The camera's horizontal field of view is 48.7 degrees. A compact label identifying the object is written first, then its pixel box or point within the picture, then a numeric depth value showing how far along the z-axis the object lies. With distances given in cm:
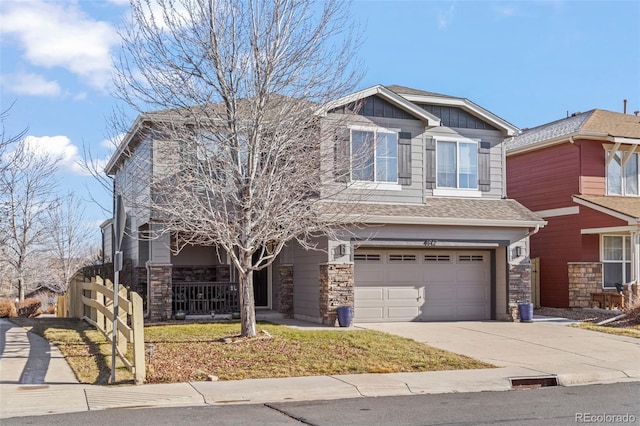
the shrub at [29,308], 2684
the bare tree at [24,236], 3011
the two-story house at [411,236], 1945
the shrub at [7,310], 2562
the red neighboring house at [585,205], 2436
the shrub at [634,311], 2014
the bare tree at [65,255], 3672
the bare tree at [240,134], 1462
